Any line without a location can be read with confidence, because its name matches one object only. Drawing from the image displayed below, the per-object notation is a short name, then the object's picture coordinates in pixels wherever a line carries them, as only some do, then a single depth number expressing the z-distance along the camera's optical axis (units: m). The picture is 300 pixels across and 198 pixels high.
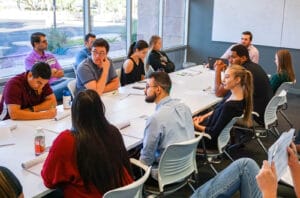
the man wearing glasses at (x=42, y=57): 4.94
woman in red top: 1.91
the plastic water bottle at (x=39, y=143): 2.38
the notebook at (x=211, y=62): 5.74
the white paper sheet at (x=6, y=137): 2.55
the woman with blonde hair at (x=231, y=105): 3.24
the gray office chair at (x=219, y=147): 3.18
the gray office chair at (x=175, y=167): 2.44
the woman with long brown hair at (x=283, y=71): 4.72
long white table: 2.21
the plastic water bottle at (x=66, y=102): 3.34
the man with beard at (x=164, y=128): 2.58
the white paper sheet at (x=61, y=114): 3.09
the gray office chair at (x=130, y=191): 1.71
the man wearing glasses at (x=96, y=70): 3.81
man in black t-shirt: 4.11
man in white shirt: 6.11
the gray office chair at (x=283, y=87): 4.34
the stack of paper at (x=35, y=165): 2.15
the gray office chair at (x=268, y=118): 3.80
